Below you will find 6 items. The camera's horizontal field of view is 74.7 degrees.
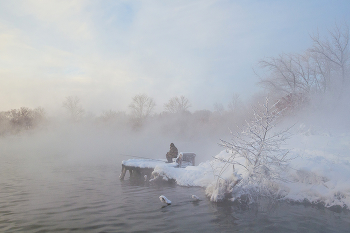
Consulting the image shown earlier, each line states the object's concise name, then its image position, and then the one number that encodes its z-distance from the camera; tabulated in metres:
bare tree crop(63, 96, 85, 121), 57.19
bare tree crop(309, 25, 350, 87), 19.95
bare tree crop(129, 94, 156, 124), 53.17
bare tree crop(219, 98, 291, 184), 9.49
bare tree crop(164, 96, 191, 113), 53.90
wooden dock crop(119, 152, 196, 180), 14.93
